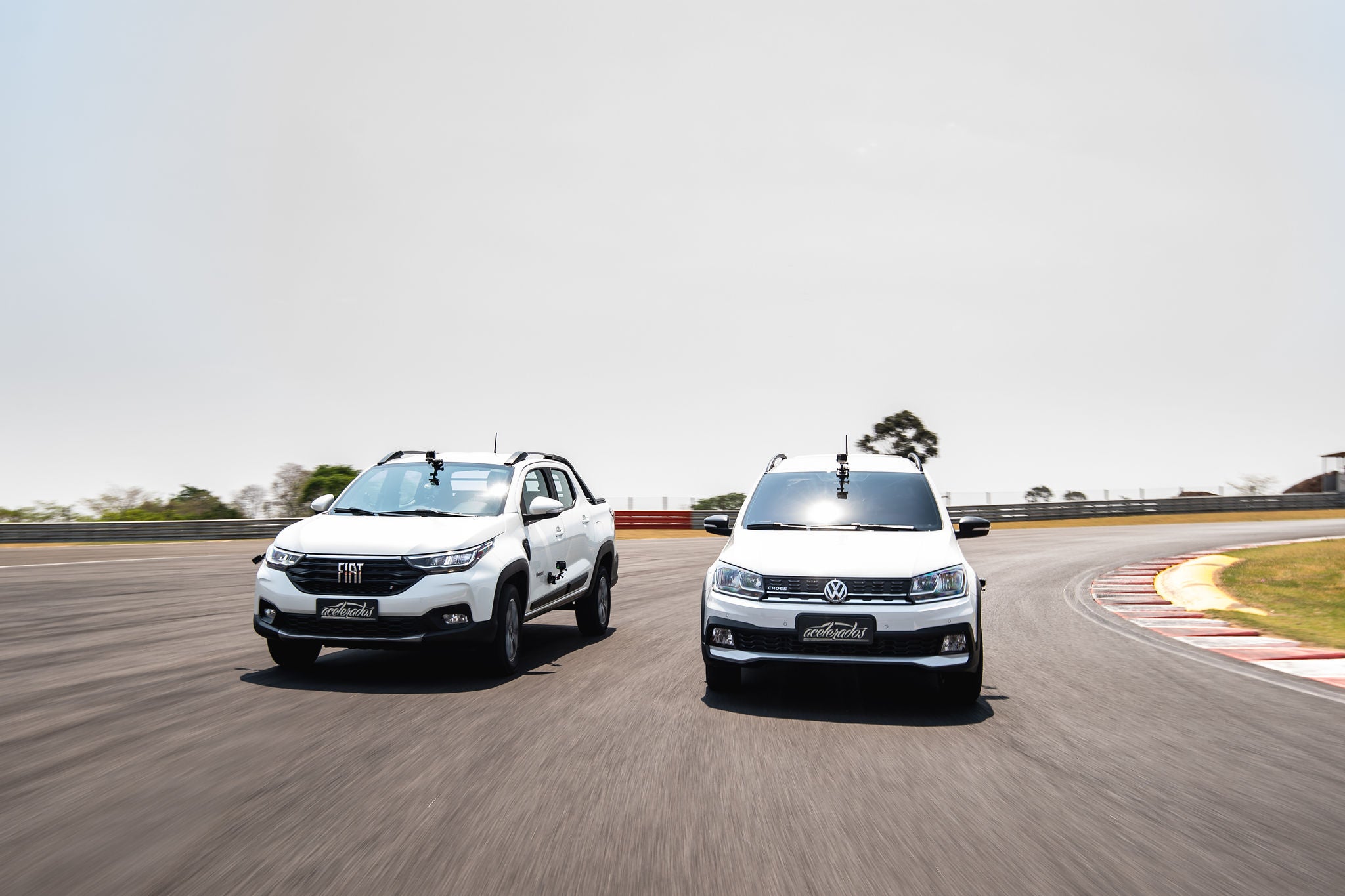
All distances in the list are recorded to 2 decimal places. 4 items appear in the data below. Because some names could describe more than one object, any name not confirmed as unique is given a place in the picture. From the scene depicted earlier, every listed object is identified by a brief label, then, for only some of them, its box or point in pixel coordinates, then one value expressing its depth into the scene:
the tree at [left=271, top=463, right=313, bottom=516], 40.00
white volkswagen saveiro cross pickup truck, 6.89
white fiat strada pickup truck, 7.73
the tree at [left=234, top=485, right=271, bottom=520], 39.31
